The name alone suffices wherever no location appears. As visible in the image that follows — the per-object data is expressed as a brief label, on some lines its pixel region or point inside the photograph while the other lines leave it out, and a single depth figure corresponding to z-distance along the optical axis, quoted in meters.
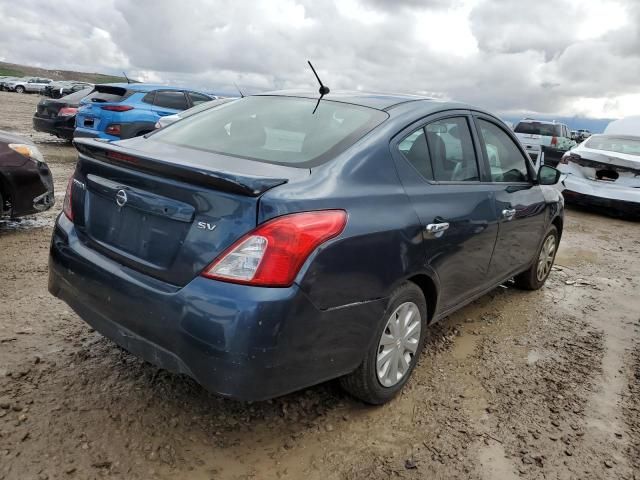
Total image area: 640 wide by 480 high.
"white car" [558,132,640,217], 8.39
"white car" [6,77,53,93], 47.31
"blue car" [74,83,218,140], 9.35
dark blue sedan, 2.02
